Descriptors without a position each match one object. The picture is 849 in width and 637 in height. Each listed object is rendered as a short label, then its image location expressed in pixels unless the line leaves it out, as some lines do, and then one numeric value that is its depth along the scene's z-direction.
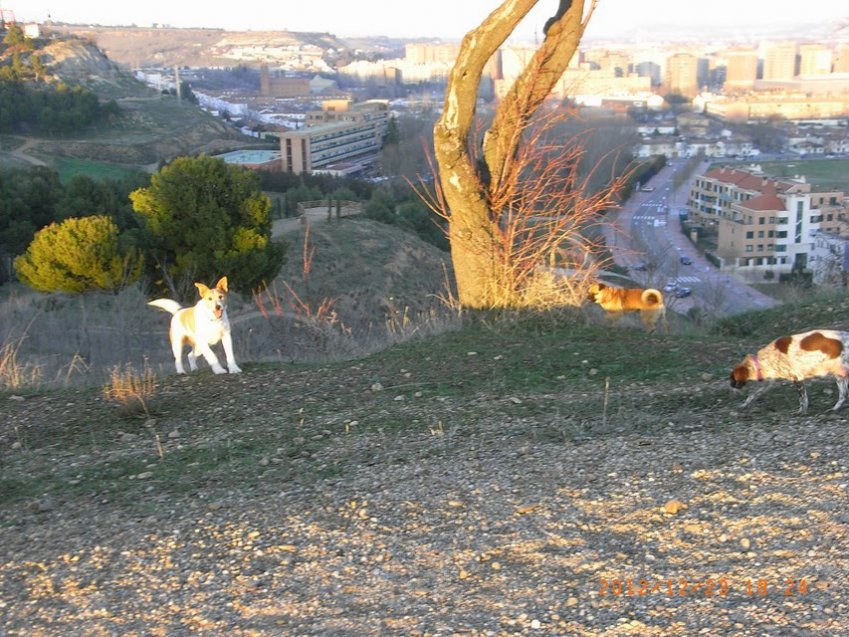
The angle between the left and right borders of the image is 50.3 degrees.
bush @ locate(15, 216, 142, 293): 18.50
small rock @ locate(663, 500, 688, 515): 3.75
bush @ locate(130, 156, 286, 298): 18.88
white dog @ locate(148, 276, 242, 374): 6.90
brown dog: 8.51
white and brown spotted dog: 4.83
